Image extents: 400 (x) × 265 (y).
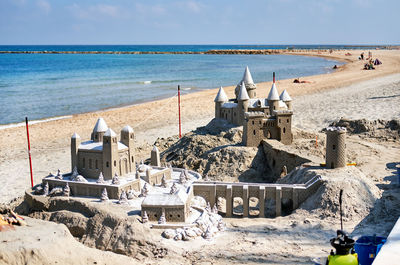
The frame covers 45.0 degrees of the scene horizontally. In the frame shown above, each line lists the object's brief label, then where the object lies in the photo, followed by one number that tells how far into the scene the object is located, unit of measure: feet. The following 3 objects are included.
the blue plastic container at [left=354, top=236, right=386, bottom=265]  37.35
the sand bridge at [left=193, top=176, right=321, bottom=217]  72.69
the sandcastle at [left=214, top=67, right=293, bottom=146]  91.20
